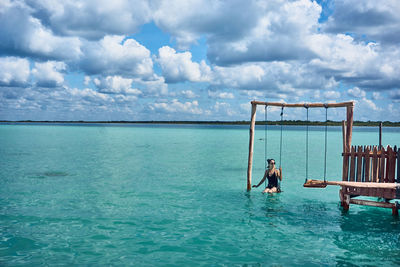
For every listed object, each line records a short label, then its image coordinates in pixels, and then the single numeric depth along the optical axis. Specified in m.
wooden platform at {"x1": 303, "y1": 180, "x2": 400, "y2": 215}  12.56
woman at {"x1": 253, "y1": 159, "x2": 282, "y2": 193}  18.03
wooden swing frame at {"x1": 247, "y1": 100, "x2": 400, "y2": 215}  12.74
